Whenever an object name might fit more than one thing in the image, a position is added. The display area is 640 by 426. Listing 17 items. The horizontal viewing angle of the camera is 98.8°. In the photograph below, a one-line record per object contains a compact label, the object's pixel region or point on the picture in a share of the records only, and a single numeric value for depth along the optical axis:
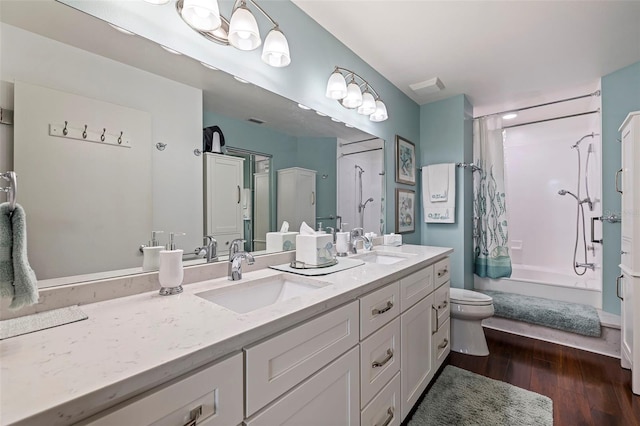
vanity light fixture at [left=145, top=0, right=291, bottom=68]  1.05
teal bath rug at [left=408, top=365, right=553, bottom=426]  1.48
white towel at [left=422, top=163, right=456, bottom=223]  2.76
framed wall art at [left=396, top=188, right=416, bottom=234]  2.61
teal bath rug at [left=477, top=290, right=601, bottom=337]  2.25
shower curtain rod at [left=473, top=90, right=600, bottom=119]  2.51
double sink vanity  0.47
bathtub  2.59
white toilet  2.13
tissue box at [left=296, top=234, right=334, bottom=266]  1.37
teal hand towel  0.60
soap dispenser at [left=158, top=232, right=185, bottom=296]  0.93
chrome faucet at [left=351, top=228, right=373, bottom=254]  1.93
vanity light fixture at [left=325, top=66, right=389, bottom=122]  1.75
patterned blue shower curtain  2.94
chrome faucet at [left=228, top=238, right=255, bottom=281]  1.14
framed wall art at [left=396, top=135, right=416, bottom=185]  2.62
